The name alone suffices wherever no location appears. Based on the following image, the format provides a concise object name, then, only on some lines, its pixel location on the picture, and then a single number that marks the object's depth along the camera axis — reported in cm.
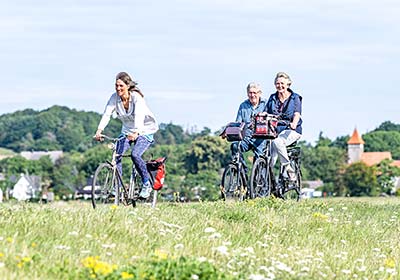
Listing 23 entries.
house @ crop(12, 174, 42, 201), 11831
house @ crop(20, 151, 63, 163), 18045
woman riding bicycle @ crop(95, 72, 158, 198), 1458
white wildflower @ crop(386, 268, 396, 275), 1058
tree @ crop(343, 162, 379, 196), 12304
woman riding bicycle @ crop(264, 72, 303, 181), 1709
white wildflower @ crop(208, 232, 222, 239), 1027
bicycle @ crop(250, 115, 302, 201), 1689
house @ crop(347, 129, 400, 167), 16625
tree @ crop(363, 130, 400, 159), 18700
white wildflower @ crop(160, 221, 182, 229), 1103
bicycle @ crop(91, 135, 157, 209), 1458
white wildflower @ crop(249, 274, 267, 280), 875
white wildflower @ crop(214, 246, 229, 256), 948
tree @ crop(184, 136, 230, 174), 10531
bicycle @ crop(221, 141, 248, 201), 1697
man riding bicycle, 1723
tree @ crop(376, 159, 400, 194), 13291
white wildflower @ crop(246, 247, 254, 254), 981
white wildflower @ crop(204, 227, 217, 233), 1057
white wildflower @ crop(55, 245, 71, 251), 920
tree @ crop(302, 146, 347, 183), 14575
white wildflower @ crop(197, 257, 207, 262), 901
